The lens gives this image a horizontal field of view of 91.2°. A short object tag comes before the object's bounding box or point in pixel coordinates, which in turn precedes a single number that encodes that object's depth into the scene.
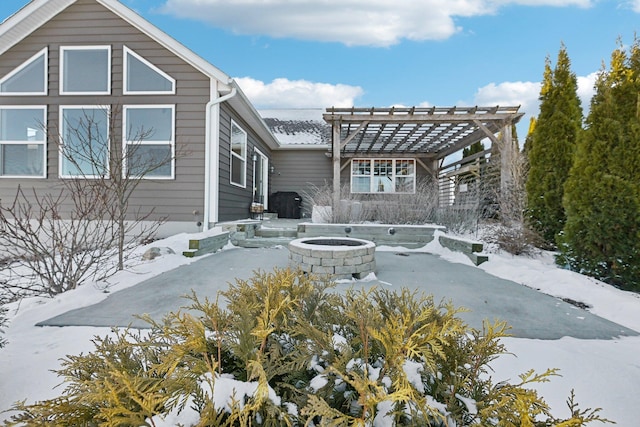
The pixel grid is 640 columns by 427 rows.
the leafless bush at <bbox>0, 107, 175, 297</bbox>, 6.19
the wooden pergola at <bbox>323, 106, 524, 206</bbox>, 7.71
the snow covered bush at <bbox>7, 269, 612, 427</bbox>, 0.76
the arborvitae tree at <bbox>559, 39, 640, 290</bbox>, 3.64
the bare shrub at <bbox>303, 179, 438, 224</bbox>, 7.17
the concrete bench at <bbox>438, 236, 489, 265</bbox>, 4.64
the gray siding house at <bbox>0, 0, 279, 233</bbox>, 6.45
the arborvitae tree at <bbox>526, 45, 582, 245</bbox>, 5.71
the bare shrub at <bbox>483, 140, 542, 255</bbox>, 5.11
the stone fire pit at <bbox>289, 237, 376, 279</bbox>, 3.76
